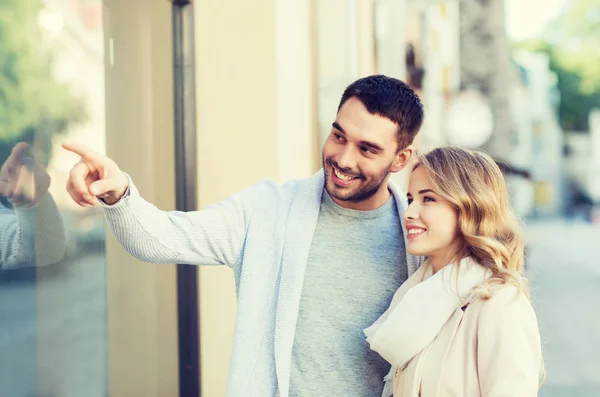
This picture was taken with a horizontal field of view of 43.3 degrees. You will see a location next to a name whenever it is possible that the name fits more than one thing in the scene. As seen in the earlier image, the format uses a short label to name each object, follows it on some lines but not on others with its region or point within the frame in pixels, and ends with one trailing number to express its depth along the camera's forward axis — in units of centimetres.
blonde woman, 210
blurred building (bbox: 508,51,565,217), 5072
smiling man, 244
